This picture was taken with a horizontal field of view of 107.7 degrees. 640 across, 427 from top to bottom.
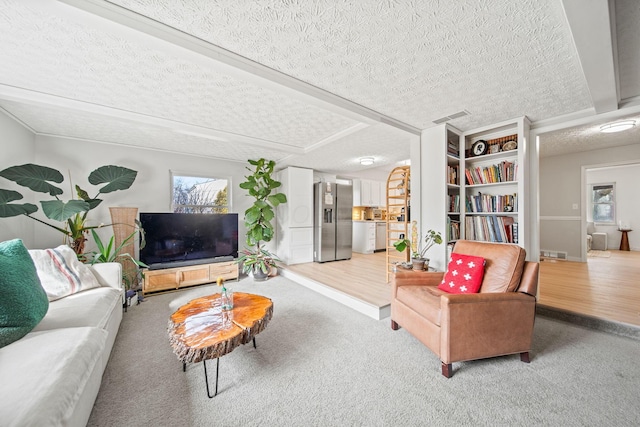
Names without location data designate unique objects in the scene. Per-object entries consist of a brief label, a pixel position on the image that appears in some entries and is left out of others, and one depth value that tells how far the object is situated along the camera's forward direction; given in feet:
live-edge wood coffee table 4.79
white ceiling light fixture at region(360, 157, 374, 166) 15.47
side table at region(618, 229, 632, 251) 20.71
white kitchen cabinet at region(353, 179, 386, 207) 21.90
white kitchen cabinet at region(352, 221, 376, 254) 20.88
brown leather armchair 5.56
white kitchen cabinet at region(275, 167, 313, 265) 16.87
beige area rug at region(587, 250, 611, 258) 18.00
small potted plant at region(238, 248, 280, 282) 13.83
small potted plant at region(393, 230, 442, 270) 9.64
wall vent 16.34
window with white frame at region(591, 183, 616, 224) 22.11
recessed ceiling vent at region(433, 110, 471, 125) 8.81
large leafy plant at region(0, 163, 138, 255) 8.15
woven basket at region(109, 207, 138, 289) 11.90
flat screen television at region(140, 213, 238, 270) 12.09
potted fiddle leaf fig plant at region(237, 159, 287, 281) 13.97
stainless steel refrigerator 17.47
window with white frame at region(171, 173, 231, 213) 14.23
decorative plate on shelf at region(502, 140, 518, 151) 9.52
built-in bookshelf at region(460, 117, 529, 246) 9.30
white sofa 2.94
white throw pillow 6.76
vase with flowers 6.40
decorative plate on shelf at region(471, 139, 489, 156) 10.46
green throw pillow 4.16
